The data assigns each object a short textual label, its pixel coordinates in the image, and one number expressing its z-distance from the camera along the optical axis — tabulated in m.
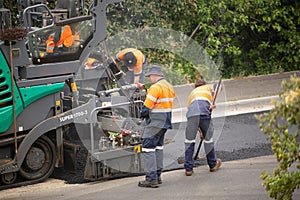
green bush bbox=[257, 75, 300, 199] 9.79
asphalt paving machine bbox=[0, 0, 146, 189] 16.22
